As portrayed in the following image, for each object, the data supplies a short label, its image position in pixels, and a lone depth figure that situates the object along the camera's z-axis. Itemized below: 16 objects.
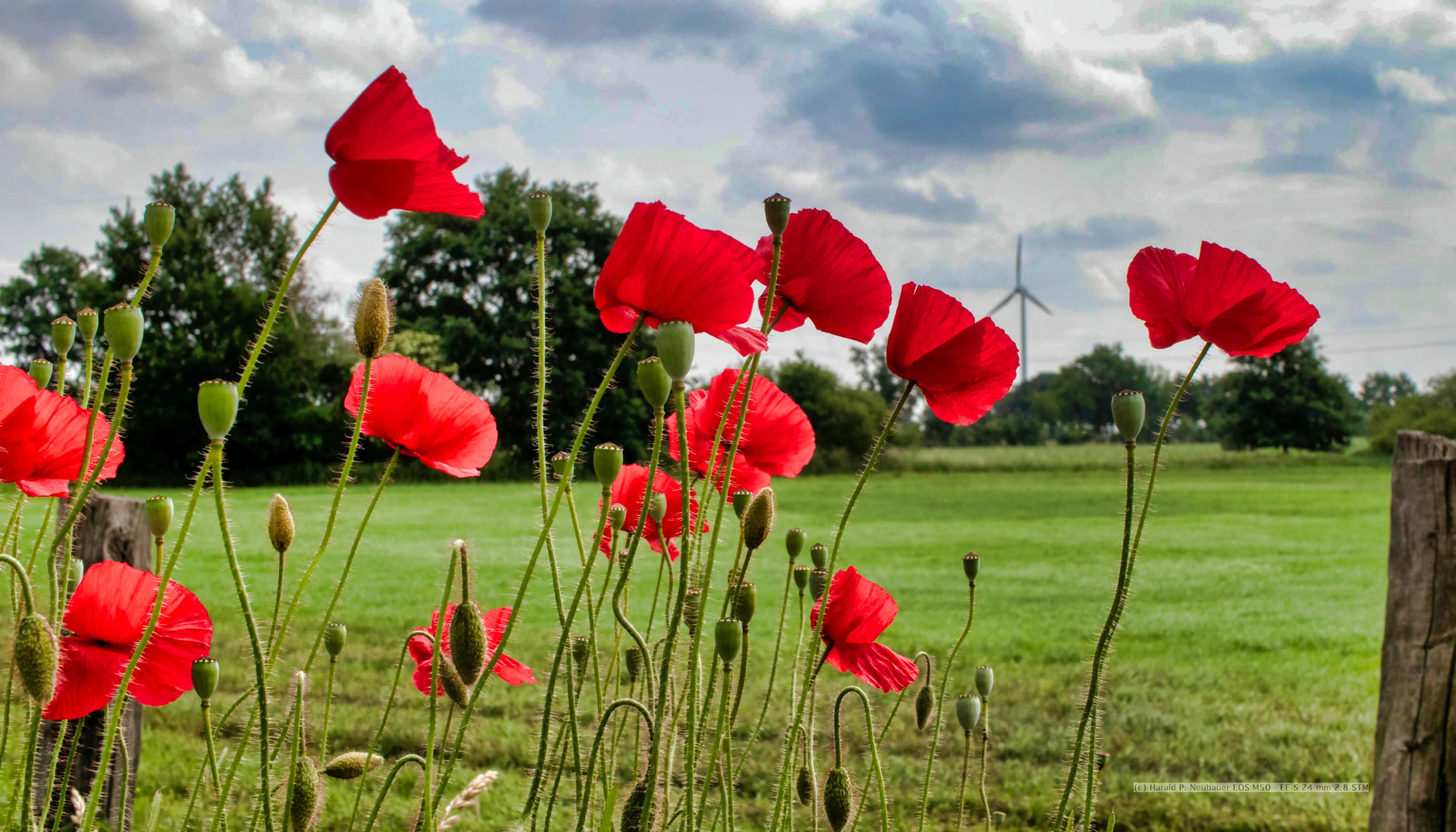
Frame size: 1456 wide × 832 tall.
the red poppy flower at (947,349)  0.79
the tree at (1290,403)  41.56
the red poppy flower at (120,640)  0.73
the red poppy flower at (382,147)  0.64
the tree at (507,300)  21.88
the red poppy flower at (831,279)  0.77
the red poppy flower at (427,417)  0.83
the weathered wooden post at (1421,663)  2.05
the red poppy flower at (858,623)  0.90
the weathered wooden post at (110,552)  1.99
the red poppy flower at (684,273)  0.62
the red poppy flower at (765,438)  0.93
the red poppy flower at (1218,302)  0.77
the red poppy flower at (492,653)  0.85
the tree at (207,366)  19.89
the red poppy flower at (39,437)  0.73
